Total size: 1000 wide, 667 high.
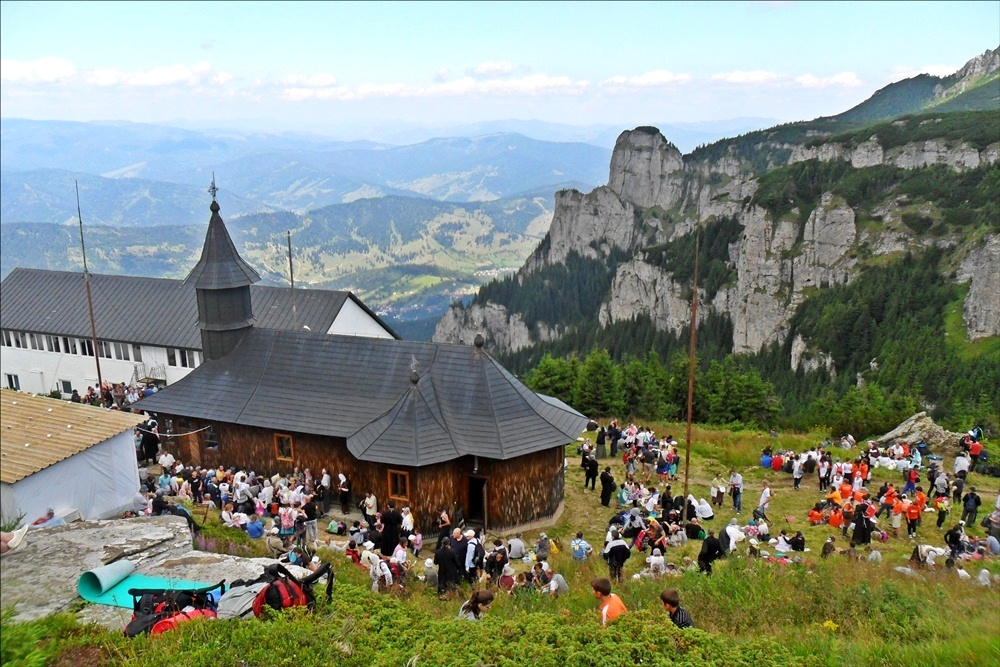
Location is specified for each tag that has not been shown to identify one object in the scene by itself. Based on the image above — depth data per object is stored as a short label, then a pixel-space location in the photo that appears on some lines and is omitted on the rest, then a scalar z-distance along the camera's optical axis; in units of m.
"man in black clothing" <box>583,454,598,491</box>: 24.22
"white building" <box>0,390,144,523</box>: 6.84
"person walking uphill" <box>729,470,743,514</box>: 22.55
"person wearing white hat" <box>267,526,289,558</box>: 15.49
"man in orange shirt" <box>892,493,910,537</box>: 20.38
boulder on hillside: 28.56
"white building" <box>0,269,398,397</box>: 37.59
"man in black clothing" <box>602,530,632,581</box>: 15.73
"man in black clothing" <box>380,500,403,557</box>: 18.02
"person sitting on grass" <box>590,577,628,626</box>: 9.99
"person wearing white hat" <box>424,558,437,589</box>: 15.96
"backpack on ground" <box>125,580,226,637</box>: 9.41
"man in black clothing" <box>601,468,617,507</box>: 22.84
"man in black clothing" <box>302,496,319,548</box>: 19.08
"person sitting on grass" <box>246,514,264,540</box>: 18.38
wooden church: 21.28
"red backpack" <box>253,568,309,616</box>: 10.09
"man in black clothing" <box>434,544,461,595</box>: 15.43
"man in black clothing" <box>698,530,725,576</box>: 15.23
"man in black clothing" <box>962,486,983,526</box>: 20.09
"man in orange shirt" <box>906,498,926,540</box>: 19.75
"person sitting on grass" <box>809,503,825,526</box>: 21.25
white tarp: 13.43
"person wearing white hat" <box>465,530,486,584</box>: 16.06
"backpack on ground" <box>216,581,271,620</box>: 10.04
